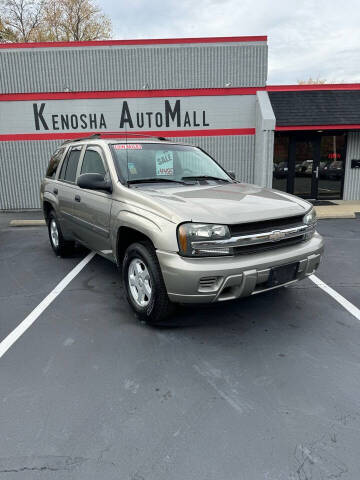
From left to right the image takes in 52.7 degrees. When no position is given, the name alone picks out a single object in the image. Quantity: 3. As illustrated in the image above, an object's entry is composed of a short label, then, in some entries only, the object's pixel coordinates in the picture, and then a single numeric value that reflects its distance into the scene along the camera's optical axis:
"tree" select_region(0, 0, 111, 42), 28.39
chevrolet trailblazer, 3.18
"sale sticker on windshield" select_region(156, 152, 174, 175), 4.44
